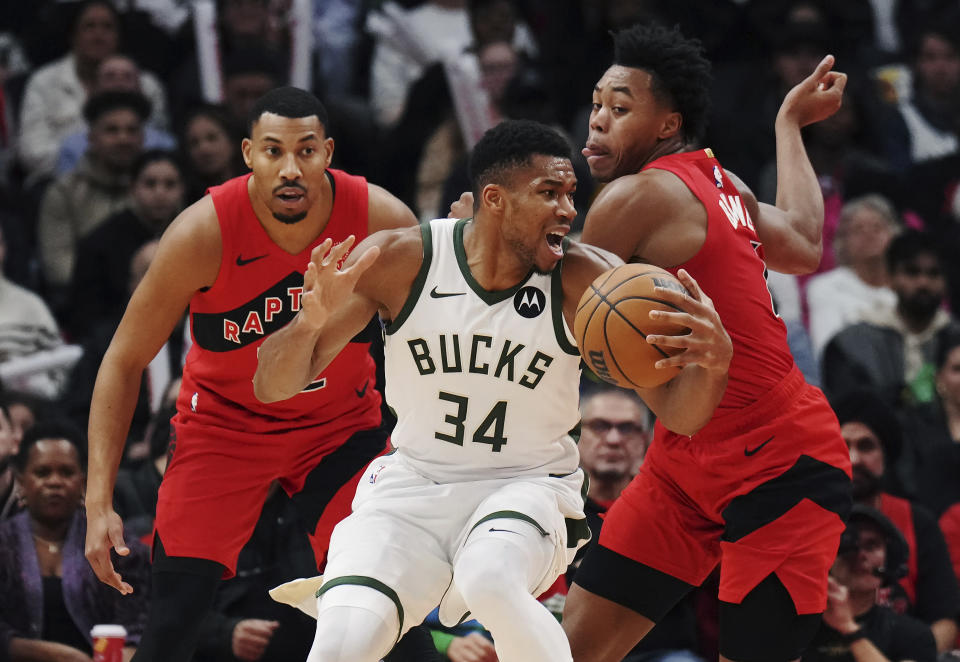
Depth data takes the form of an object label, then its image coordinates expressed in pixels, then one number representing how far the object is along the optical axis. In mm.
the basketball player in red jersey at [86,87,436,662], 9898
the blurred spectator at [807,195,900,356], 18031
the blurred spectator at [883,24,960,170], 20969
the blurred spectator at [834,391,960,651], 13500
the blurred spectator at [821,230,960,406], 16875
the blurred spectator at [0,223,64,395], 16531
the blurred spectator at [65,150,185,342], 17547
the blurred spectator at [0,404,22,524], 13812
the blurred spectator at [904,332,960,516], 15289
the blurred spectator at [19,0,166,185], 19828
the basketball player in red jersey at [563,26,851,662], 9266
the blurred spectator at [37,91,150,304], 18453
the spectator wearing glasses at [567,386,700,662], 12758
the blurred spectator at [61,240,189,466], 15961
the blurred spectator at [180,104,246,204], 18094
